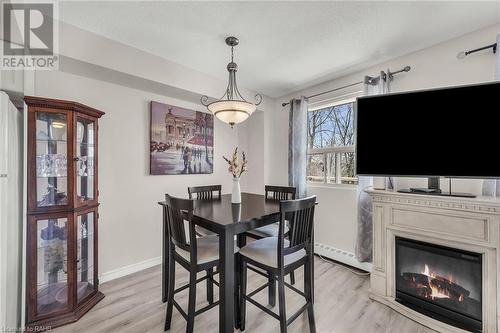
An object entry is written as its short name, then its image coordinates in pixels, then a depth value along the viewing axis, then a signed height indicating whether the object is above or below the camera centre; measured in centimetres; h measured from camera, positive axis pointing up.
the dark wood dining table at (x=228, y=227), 145 -43
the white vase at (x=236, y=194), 211 -26
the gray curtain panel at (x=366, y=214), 252 -54
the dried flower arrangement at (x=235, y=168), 205 -1
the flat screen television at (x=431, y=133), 171 +30
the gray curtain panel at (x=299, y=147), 322 +30
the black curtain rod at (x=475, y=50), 186 +103
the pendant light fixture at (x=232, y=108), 194 +54
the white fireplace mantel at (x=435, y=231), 160 -54
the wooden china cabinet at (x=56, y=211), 168 -36
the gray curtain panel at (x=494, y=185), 181 -15
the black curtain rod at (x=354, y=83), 231 +106
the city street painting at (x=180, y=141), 281 +38
